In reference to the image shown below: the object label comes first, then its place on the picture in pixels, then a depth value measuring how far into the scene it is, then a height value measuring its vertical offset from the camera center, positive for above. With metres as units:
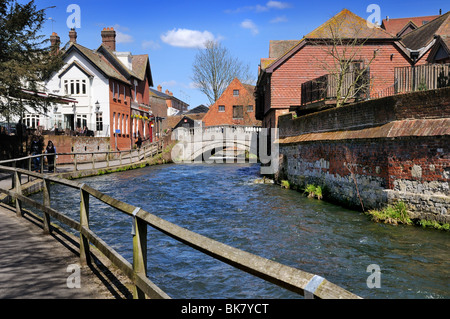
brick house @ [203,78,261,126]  58.00 +4.50
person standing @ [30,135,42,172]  21.29 -0.56
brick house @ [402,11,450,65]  26.03 +6.51
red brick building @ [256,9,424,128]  25.08 +5.10
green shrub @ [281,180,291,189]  19.36 -2.16
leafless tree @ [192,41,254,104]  63.16 +9.68
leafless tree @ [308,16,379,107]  24.61 +6.10
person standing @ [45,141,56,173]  20.75 -0.95
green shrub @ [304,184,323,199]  15.35 -2.00
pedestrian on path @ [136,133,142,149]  41.06 -0.26
